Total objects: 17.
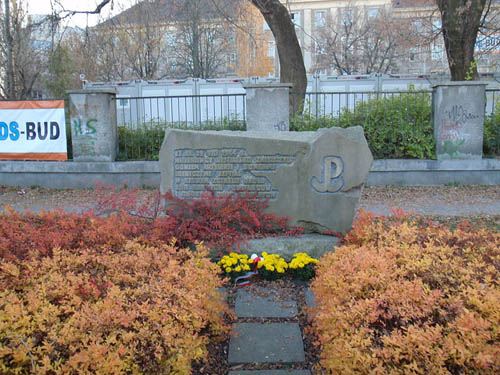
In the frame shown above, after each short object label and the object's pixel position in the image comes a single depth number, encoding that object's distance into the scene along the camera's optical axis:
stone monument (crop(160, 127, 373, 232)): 5.23
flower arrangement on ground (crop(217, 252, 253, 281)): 4.78
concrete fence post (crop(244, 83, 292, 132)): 10.03
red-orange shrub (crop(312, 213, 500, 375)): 2.11
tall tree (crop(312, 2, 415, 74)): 32.91
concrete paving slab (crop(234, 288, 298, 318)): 4.04
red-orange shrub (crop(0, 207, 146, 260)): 3.87
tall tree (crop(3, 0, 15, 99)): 14.03
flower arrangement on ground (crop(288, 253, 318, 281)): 4.84
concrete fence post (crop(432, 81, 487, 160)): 9.81
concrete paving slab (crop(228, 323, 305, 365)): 3.28
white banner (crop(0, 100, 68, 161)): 10.62
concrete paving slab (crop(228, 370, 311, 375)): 3.08
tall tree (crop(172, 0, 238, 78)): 28.61
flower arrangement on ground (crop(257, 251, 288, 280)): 4.80
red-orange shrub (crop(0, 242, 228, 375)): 2.19
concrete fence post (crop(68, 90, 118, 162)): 10.27
